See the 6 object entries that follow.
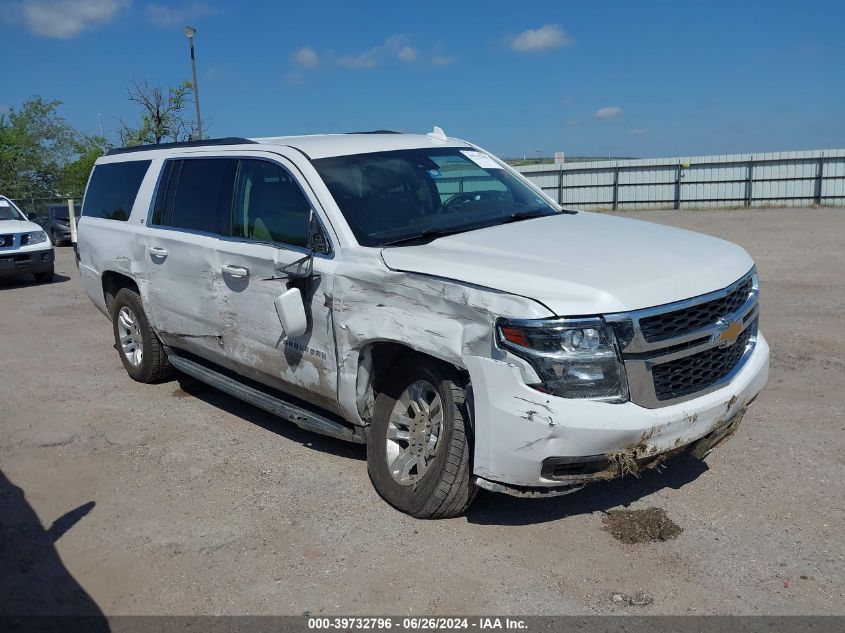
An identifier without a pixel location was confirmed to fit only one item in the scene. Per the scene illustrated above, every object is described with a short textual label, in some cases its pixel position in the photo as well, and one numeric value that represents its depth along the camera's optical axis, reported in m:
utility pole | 23.39
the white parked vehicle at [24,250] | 13.88
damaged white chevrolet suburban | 3.41
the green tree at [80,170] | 33.34
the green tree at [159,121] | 25.56
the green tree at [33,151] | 35.53
